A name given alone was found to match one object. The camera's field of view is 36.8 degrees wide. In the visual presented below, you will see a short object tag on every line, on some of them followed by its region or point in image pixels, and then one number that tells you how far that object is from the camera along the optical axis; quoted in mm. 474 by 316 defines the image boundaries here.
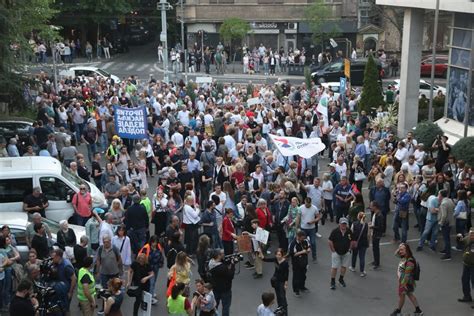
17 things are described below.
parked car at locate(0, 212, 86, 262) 13672
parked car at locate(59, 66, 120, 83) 37750
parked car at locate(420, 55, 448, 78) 42500
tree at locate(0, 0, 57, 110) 22953
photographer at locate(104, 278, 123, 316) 10750
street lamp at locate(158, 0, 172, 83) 35625
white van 15766
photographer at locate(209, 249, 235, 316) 12070
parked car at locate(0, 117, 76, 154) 22398
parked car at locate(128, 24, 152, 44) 60494
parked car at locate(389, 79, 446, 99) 33731
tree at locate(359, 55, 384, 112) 28109
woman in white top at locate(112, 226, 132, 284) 13109
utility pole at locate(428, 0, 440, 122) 21897
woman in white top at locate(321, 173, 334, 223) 17109
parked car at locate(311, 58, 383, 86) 41212
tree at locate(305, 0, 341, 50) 48719
